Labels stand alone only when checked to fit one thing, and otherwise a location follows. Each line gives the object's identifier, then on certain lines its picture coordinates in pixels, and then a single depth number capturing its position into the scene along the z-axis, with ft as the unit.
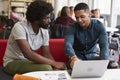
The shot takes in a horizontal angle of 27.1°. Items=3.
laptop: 5.49
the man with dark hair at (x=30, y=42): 7.80
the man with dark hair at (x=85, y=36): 8.37
